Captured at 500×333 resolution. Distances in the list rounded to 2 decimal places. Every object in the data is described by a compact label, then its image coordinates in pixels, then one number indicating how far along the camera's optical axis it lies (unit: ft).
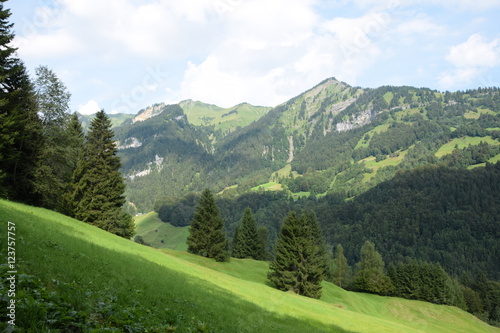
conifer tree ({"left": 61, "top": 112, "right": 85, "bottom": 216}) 135.10
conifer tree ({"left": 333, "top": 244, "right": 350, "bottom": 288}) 343.46
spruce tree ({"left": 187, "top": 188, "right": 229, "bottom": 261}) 192.34
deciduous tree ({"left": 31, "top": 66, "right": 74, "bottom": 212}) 120.57
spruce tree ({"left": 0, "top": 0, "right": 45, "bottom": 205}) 100.14
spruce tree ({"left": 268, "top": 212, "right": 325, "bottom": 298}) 168.86
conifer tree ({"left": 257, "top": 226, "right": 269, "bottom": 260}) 299.77
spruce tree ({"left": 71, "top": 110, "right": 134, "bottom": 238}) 152.87
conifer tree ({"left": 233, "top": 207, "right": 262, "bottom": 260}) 286.25
